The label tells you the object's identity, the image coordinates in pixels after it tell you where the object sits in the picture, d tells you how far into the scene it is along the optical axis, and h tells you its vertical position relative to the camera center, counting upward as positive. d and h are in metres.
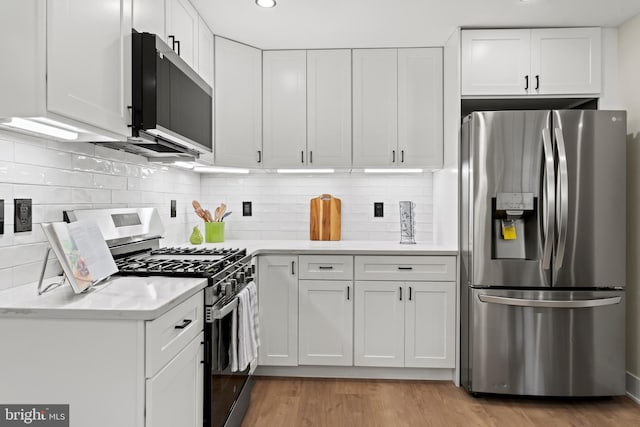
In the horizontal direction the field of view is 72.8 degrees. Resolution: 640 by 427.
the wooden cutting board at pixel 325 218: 3.48 -0.04
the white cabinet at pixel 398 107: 3.16 +0.77
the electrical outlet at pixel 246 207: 3.58 +0.04
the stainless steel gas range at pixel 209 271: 1.79 -0.26
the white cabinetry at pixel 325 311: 2.91 -0.66
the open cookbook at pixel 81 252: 1.44 -0.15
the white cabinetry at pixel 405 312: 2.87 -0.65
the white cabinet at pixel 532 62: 2.82 +1.00
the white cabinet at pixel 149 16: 1.84 +0.88
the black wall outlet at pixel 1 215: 1.54 -0.01
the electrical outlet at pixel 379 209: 3.53 +0.03
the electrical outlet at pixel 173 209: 3.02 +0.02
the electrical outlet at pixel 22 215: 1.61 -0.01
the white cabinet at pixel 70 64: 1.23 +0.47
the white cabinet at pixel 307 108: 3.21 +0.78
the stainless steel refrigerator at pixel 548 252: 2.54 -0.23
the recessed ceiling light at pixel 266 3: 2.48 +1.21
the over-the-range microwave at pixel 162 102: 1.74 +0.49
